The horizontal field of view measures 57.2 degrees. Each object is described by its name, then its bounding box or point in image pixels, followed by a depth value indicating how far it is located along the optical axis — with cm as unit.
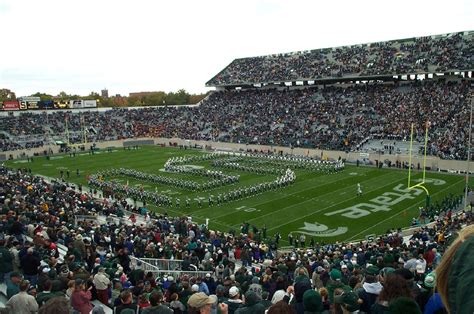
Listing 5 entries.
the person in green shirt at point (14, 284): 726
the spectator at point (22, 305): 580
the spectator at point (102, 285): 761
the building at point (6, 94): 9687
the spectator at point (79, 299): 646
